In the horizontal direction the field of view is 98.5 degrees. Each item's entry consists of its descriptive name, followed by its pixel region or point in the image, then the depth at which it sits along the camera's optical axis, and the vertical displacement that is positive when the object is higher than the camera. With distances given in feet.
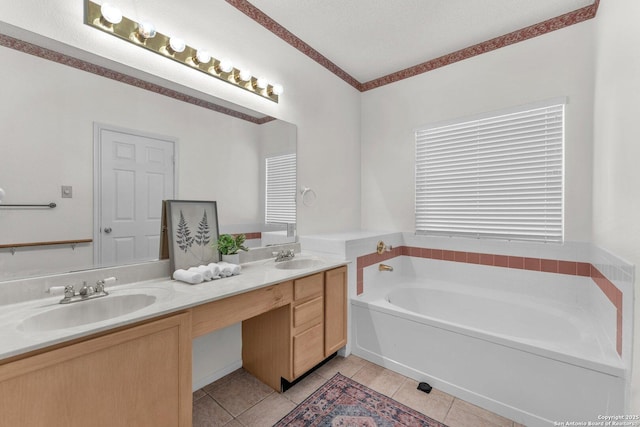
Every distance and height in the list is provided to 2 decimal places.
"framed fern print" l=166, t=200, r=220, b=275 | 5.31 -0.44
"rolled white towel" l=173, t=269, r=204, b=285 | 4.87 -1.18
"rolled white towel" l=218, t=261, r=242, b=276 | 5.45 -1.14
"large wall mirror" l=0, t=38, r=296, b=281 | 3.96 +0.88
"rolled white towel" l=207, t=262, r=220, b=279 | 5.23 -1.13
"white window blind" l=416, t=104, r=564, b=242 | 7.27 +1.01
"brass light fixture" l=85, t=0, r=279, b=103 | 4.58 +3.17
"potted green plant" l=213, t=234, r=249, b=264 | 5.99 -0.82
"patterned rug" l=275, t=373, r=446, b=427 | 5.19 -3.98
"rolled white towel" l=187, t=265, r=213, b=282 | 5.04 -1.12
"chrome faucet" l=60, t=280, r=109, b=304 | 3.96 -1.23
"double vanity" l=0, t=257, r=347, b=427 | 2.85 -1.74
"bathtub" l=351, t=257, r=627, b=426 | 4.74 -2.76
